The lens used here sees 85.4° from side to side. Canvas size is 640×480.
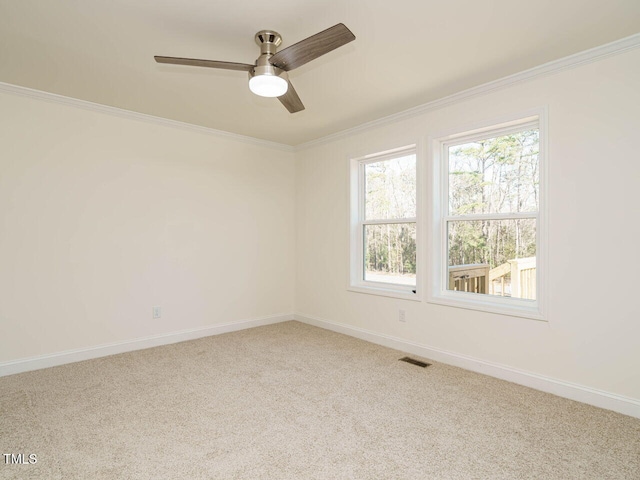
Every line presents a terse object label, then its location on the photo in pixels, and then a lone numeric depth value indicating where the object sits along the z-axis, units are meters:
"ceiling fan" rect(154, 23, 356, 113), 1.78
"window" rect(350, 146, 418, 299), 3.78
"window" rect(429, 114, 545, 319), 2.88
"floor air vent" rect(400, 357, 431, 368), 3.22
